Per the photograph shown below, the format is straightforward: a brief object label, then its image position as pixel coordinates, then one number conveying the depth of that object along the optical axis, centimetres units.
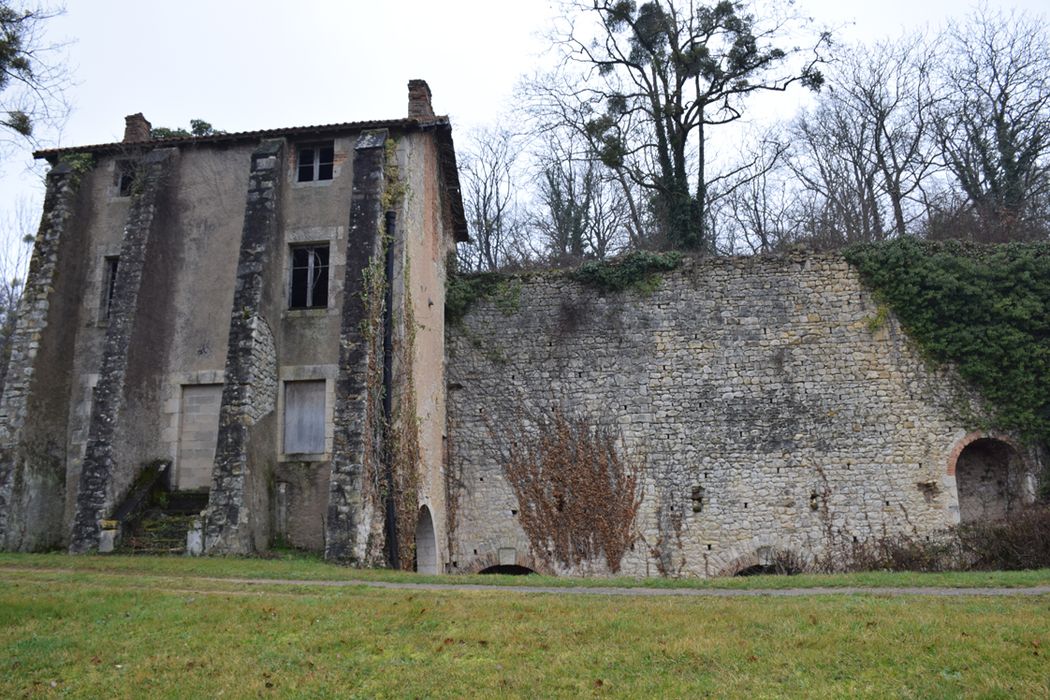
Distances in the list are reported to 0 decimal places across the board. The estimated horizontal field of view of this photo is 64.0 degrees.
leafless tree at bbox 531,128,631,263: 3334
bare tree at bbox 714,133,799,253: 3216
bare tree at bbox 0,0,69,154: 1118
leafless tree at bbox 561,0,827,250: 2483
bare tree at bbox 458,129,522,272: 3400
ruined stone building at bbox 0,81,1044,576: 1608
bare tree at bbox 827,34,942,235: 2962
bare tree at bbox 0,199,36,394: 2964
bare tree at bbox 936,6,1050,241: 2494
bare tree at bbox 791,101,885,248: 2923
